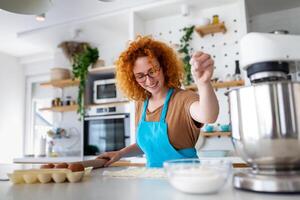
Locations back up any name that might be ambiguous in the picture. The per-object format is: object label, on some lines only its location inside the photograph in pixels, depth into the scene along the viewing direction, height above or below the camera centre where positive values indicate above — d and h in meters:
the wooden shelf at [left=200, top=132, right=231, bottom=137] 2.82 +0.01
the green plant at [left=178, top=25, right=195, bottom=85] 2.97 +0.98
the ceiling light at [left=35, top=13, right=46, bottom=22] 3.10 +1.37
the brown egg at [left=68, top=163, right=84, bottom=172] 0.89 -0.09
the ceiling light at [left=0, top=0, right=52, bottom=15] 1.22 +0.59
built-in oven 3.25 +0.11
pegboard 3.00 +1.02
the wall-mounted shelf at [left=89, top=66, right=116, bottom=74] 3.45 +0.84
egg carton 0.84 -0.11
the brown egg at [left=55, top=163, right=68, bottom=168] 0.92 -0.08
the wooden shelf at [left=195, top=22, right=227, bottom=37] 2.90 +1.09
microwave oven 3.43 +0.56
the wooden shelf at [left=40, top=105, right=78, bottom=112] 3.92 +0.43
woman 1.28 +0.16
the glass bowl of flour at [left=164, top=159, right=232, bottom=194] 0.59 -0.09
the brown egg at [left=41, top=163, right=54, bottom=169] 0.95 -0.09
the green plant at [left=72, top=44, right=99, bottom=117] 3.56 +0.91
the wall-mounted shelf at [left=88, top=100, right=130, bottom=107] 3.37 +0.41
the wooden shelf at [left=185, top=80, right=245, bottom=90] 2.80 +0.50
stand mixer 0.60 +0.04
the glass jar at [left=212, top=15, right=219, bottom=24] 2.94 +1.19
